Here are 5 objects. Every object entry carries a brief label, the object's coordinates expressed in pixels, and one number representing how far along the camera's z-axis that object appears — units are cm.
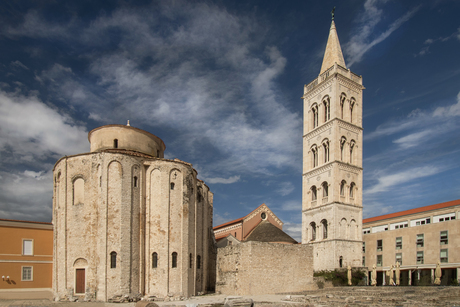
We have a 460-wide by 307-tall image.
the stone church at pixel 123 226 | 2469
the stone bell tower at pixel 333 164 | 3816
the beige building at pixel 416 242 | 3885
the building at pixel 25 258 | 2733
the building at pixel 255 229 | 3671
